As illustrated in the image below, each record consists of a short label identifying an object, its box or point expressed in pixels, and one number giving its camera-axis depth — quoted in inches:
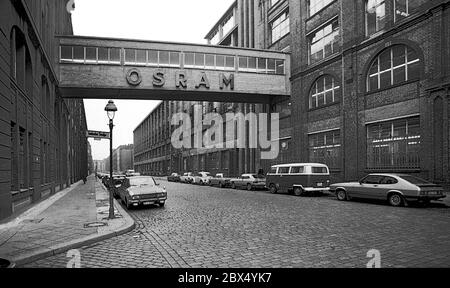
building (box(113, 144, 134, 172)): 5748.0
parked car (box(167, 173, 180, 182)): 1833.2
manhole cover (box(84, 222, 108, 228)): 375.6
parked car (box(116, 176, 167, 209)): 575.2
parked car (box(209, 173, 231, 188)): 1197.7
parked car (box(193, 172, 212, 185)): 1403.5
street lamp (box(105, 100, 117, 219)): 466.6
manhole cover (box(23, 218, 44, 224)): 408.2
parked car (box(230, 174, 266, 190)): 1015.6
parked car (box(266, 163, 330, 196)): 783.7
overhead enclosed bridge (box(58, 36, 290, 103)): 1058.1
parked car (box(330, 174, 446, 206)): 534.9
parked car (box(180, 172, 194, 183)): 1588.3
